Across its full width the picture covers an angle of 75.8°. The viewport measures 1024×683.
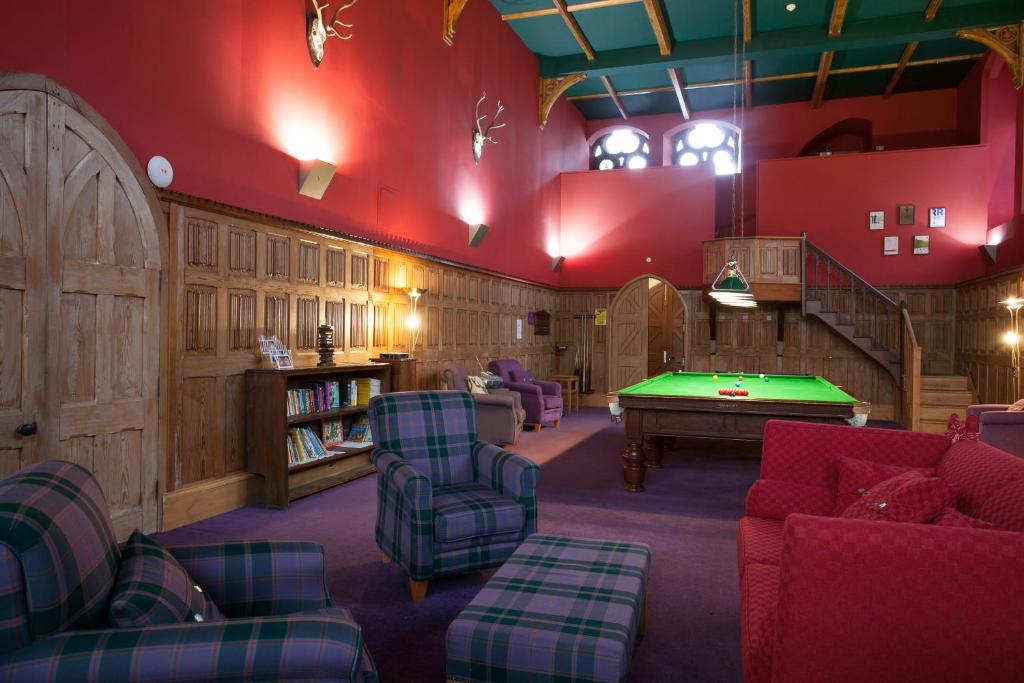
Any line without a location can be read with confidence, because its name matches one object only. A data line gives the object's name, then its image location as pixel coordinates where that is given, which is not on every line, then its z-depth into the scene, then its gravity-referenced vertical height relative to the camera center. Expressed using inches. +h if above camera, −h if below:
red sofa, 61.2 -24.8
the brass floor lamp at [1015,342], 333.1 +1.1
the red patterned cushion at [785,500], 125.5 -30.3
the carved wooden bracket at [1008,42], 369.0 +171.0
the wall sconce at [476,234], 367.6 +61.1
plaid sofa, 56.5 -26.6
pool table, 202.5 -21.8
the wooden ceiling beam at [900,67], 423.8 +188.2
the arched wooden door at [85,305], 144.0 +8.7
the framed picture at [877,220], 448.5 +84.3
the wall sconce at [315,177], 231.0 +58.7
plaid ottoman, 81.4 -36.9
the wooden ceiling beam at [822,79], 439.2 +187.9
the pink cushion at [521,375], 384.8 -19.6
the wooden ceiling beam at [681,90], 471.7 +189.5
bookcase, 200.7 -28.9
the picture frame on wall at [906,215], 442.0 +86.8
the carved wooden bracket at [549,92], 457.4 +175.7
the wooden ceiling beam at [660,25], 377.4 +191.7
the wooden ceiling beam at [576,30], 382.9 +195.4
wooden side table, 460.1 -30.2
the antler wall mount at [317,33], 230.7 +109.3
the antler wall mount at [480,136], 366.6 +117.6
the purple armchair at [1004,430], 213.9 -28.0
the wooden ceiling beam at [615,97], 489.3 +191.0
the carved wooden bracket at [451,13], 327.3 +164.2
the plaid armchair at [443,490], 132.1 -33.0
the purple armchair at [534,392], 365.7 -28.6
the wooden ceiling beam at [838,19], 368.8 +189.0
